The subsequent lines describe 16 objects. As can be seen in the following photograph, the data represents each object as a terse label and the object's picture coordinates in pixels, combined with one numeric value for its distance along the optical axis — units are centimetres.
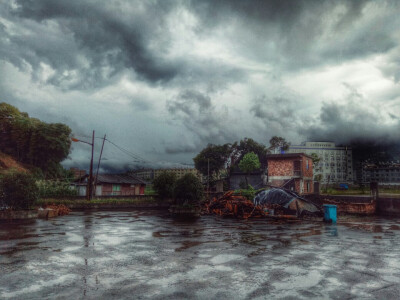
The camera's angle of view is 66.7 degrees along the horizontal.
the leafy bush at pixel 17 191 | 1717
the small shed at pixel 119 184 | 4572
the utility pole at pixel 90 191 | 3038
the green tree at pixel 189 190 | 2394
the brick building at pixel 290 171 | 3816
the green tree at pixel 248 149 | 6134
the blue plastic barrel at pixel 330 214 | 1706
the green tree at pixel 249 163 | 5128
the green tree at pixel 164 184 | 3319
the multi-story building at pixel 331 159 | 12581
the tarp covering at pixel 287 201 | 1994
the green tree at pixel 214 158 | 6425
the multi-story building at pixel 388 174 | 14138
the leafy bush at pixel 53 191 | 2995
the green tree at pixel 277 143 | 6232
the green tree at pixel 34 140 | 4659
